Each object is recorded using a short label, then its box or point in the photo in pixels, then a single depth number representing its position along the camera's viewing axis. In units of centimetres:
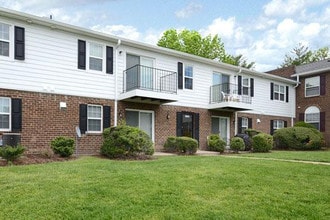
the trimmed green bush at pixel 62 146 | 1072
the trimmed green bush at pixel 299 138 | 1884
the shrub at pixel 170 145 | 1476
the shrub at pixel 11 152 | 905
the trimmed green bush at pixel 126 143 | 1141
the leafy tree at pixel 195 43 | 3638
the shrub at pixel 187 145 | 1400
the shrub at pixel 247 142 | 1689
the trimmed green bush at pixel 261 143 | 1602
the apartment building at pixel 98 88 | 1134
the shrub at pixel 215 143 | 1587
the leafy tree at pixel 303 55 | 3916
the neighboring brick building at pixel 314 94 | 2127
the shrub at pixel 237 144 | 1562
